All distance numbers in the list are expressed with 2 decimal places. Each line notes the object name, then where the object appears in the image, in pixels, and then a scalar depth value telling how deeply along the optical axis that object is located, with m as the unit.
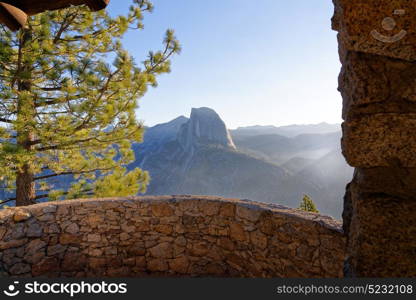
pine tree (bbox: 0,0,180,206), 4.94
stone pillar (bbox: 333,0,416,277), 1.08
